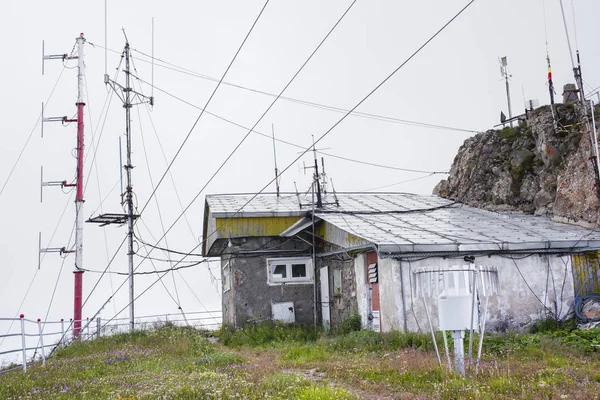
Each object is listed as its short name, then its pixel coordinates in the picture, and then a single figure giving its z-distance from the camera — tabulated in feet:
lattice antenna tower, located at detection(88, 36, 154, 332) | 76.69
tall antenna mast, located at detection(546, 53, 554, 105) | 86.99
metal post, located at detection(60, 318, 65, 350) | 68.40
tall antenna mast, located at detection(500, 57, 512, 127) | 115.55
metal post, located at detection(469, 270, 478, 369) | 34.17
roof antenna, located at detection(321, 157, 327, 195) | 83.41
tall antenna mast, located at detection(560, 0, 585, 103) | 64.64
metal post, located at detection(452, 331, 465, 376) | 34.24
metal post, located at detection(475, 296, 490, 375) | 34.35
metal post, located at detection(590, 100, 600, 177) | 63.72
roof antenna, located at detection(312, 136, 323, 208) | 73.87
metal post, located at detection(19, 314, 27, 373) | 49.37
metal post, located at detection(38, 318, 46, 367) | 54.54
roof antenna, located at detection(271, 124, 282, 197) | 92.65
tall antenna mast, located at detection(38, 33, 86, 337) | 82.48
